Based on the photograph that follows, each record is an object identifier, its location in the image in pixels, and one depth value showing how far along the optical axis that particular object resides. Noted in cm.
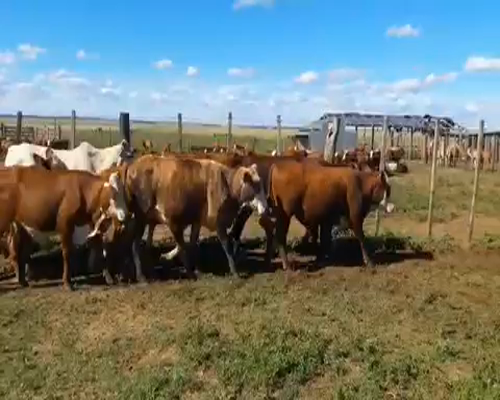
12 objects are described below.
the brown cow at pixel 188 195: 1169
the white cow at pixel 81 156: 1459
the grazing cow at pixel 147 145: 2729
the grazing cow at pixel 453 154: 4291
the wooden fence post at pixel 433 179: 1492
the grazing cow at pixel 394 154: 3703
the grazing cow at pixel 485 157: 4148
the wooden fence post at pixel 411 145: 4604
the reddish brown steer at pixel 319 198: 1291
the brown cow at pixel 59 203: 1095
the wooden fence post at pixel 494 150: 4050
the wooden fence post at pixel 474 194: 1420
